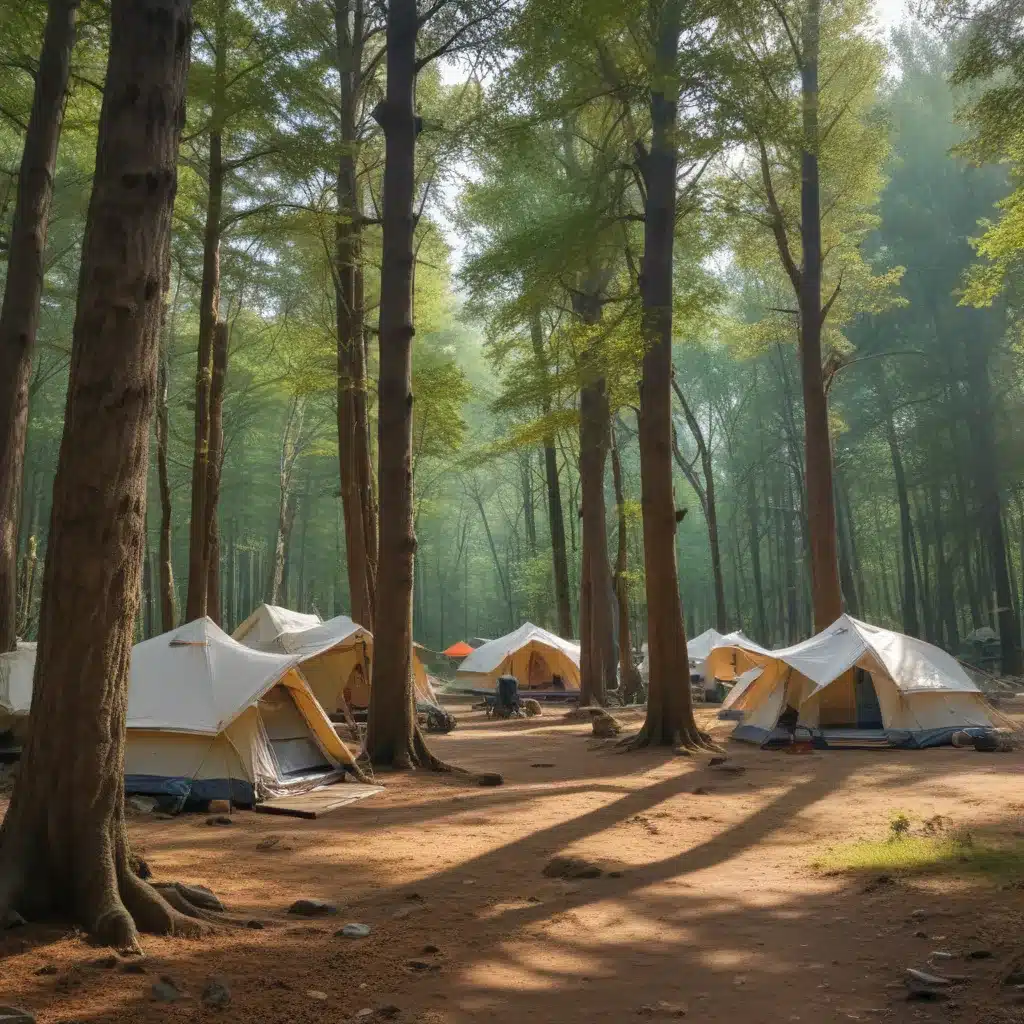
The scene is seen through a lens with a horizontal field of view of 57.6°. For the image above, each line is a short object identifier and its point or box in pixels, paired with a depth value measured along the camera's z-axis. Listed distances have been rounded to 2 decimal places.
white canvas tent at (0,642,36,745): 9.21
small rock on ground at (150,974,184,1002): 3.15
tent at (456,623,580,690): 22.34
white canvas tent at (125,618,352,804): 8.18
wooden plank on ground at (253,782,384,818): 7.80
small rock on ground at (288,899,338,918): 4.48
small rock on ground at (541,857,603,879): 5.37
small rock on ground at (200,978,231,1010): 3.14
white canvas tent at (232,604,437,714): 14.36
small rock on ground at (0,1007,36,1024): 2.74
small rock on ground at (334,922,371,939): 4.12
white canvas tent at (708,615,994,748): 11.97
